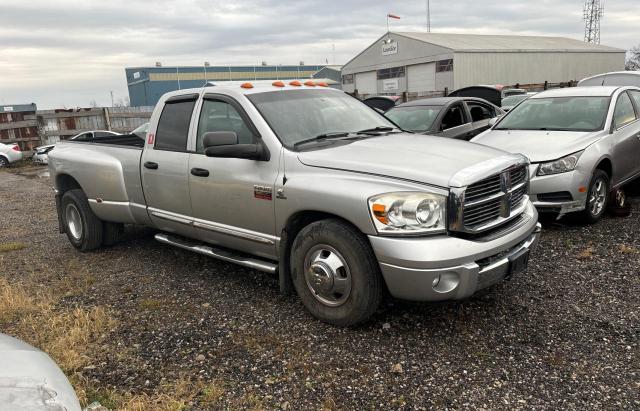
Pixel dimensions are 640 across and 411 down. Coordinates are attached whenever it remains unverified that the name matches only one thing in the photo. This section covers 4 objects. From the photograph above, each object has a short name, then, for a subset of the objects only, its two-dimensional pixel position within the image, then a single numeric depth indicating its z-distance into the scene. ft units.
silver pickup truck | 10.67
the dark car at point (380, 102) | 49.47
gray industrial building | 133.39
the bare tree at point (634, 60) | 151.20
